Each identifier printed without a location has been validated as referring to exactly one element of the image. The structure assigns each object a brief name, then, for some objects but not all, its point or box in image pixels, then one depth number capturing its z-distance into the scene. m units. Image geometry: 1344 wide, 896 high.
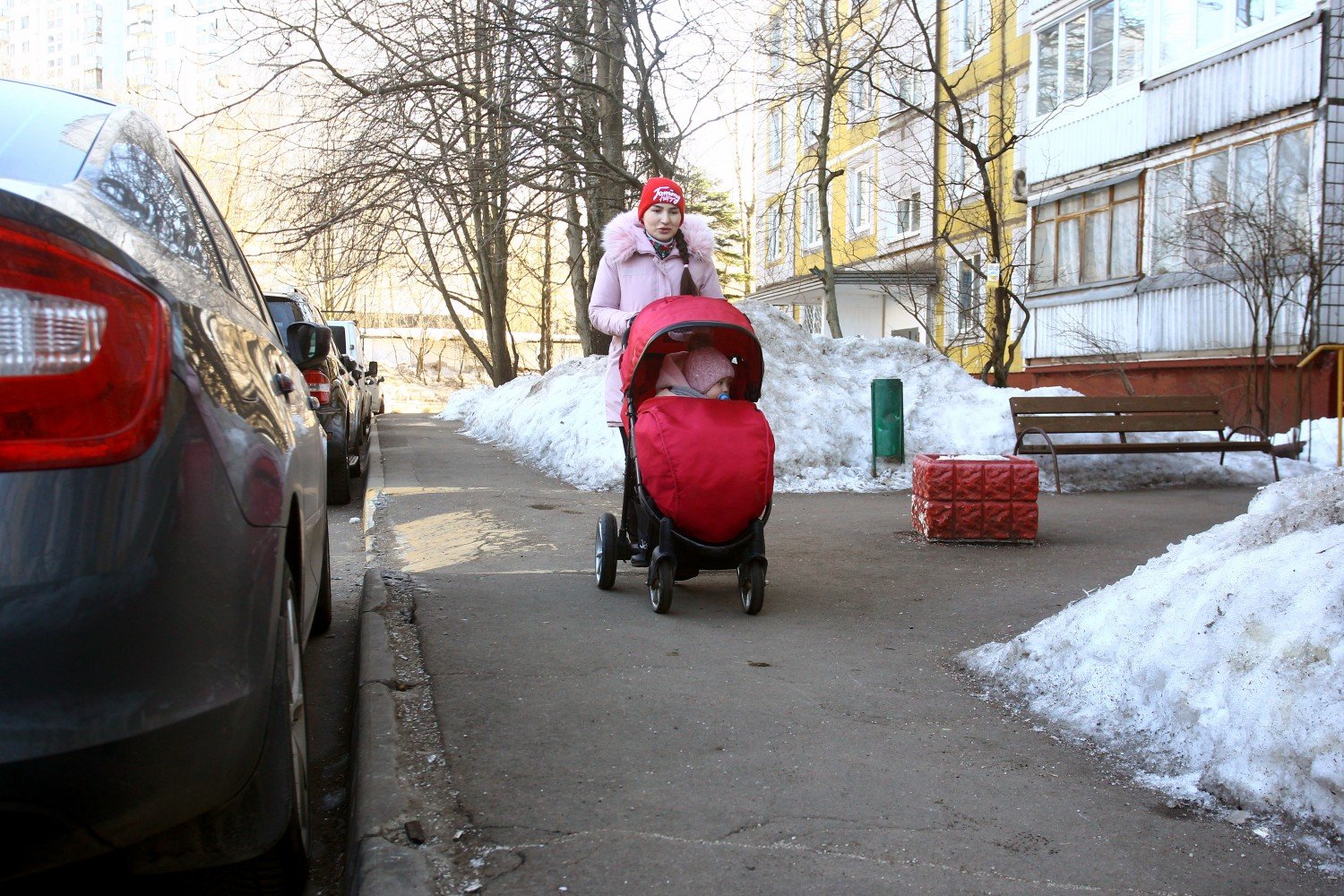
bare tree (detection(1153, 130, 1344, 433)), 13.96
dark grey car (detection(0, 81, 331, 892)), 1.73
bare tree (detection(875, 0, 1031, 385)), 20.72
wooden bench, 11.31
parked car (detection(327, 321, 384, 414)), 22.64
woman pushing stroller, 5.94
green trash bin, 11.46
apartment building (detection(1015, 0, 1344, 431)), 14.77
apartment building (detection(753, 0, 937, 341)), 17.00
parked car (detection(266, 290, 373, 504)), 9.16
